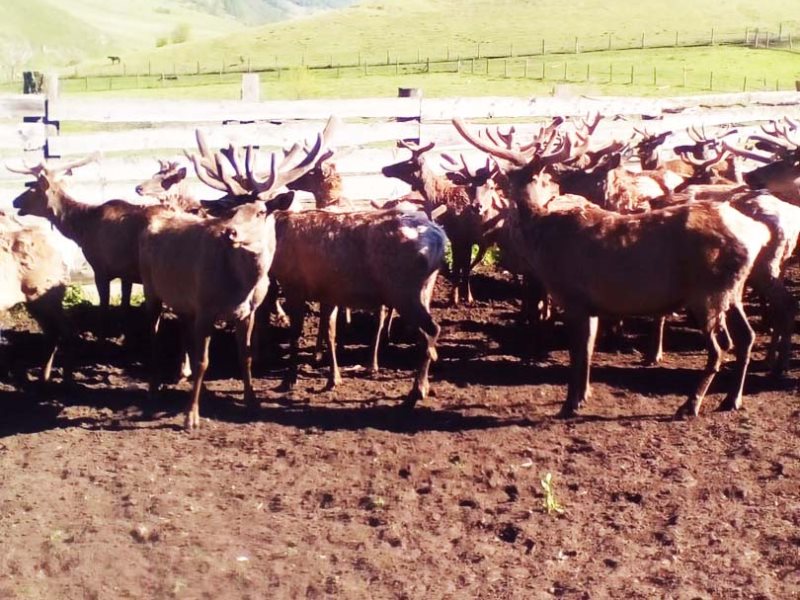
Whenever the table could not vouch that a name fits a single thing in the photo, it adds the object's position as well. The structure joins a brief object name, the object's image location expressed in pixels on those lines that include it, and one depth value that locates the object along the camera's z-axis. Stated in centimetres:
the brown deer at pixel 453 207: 1323
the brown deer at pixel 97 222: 1080
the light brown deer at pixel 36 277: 996
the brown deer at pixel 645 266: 845
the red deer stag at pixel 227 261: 885
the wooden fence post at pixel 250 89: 1553
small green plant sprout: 692
